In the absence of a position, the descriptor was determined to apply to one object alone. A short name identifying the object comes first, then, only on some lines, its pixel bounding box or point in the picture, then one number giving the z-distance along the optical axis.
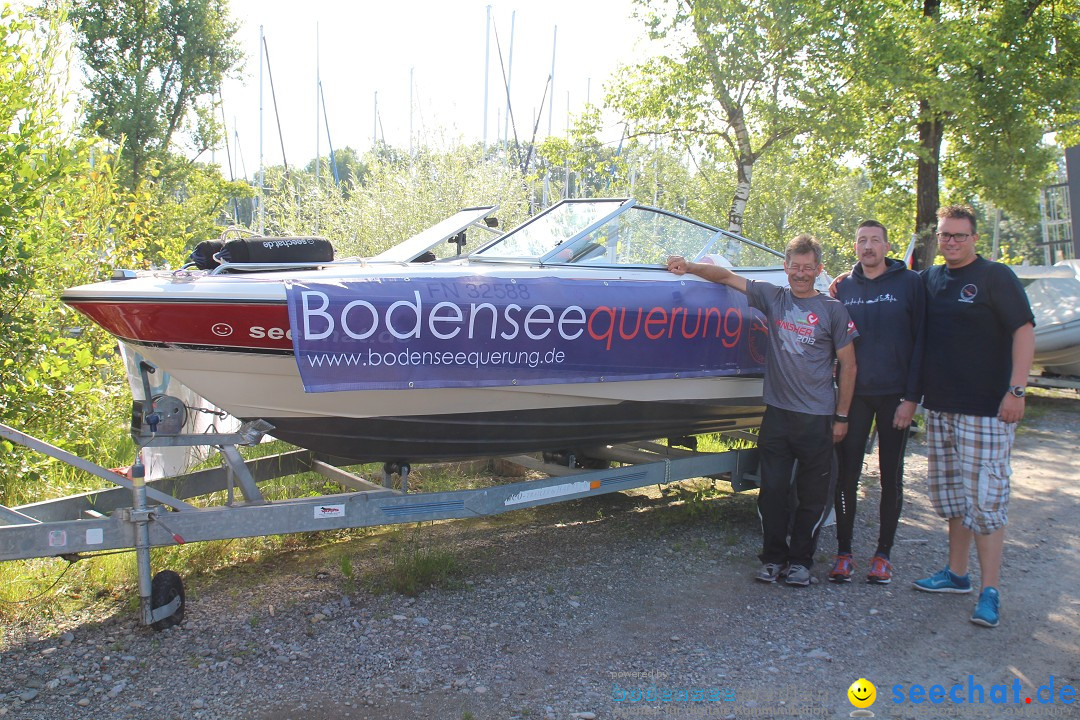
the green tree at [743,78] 7.97
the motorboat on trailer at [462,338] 3.26
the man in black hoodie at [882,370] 3.96
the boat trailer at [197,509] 3.09
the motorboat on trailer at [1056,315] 9.60
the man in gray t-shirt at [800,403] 3.93
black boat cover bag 3.79
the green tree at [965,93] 8.86
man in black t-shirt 3.57
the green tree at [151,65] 17.47
